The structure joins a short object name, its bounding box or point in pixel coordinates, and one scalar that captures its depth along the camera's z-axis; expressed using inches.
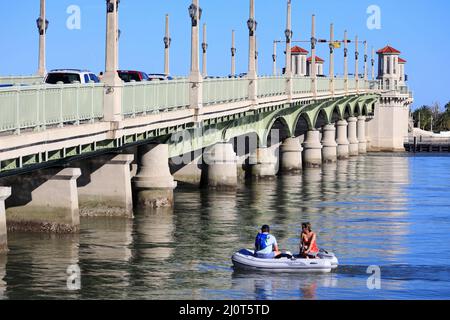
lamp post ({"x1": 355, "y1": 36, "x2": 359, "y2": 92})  5305.1
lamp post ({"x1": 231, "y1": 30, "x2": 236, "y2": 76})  4532.5
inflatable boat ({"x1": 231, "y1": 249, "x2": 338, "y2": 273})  1608.0
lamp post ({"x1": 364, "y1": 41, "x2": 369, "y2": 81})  6607.8
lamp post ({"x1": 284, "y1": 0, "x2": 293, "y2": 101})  3523.6
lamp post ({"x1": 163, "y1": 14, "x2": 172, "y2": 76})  3531.0
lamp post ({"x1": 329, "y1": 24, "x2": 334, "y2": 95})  4692.4
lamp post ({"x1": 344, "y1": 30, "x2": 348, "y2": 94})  4930.1
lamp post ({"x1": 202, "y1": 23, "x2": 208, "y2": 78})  3996.1
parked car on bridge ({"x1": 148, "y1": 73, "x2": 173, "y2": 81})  2732.5
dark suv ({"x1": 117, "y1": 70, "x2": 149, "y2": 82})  2498.8
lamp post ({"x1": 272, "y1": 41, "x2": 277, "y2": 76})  5339.6
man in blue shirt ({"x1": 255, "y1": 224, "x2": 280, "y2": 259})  1615.4
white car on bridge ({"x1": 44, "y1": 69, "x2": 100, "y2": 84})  2182.6
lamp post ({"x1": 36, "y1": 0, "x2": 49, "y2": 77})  2444.6
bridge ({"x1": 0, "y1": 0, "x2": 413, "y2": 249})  1639.5
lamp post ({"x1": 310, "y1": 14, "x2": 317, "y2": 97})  3944.4
